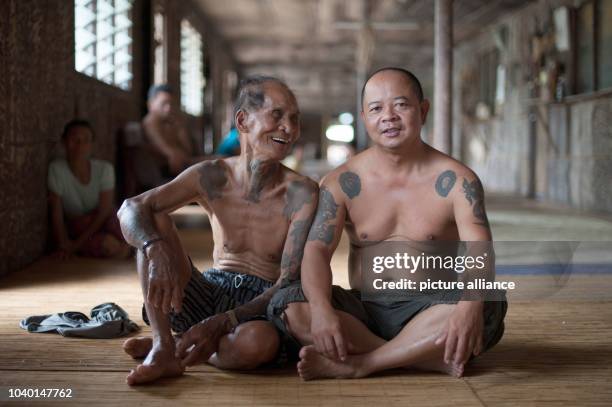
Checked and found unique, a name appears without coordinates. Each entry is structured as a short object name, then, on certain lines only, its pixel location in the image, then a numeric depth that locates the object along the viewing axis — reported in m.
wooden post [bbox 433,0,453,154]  6.64
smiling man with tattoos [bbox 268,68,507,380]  2.45
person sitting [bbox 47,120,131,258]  5.34
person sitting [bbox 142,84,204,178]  7.04
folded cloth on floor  3.02
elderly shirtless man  2.51
